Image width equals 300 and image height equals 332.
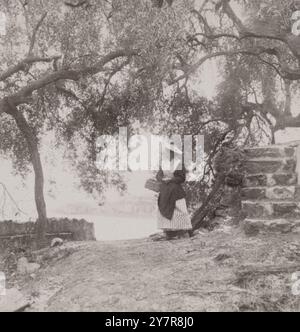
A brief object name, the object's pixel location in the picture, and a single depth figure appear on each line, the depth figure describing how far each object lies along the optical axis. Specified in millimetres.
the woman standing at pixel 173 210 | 10273
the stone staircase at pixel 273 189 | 8039
